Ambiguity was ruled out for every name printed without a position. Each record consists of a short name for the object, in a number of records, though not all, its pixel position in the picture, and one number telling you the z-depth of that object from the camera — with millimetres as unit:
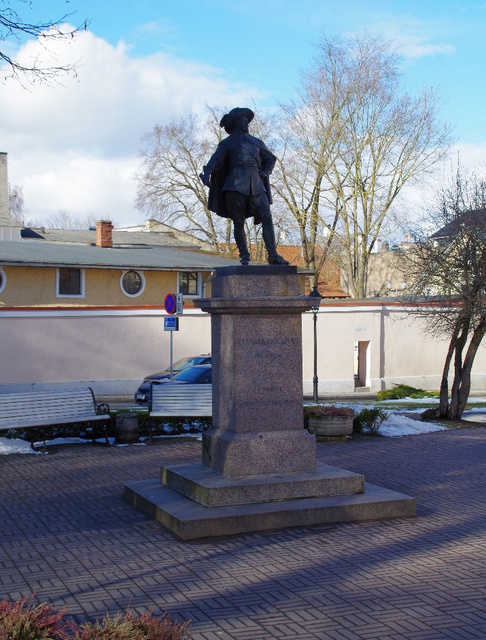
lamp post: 27762
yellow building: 31984
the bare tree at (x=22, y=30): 9500
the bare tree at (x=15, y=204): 76944
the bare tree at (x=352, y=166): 45188
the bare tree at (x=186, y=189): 51250
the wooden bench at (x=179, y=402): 14914
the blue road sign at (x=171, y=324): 24516
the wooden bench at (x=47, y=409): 13672
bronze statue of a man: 9703
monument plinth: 9094
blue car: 24531
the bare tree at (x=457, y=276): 18562
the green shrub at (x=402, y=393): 27900
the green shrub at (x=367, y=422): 15609
